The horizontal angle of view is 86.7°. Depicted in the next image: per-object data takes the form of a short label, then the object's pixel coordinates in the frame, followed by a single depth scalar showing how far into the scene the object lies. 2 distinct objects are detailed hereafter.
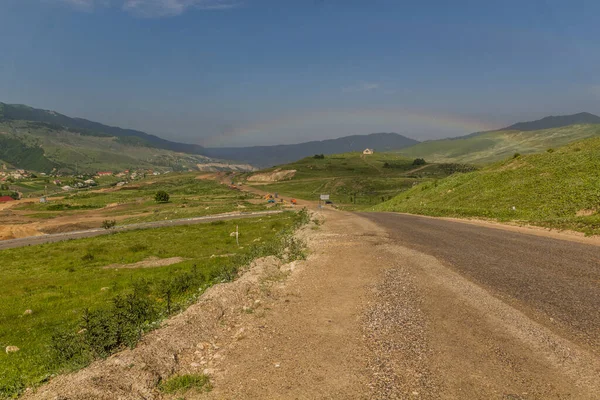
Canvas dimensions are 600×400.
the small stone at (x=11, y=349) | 14.95
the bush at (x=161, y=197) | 143.38
